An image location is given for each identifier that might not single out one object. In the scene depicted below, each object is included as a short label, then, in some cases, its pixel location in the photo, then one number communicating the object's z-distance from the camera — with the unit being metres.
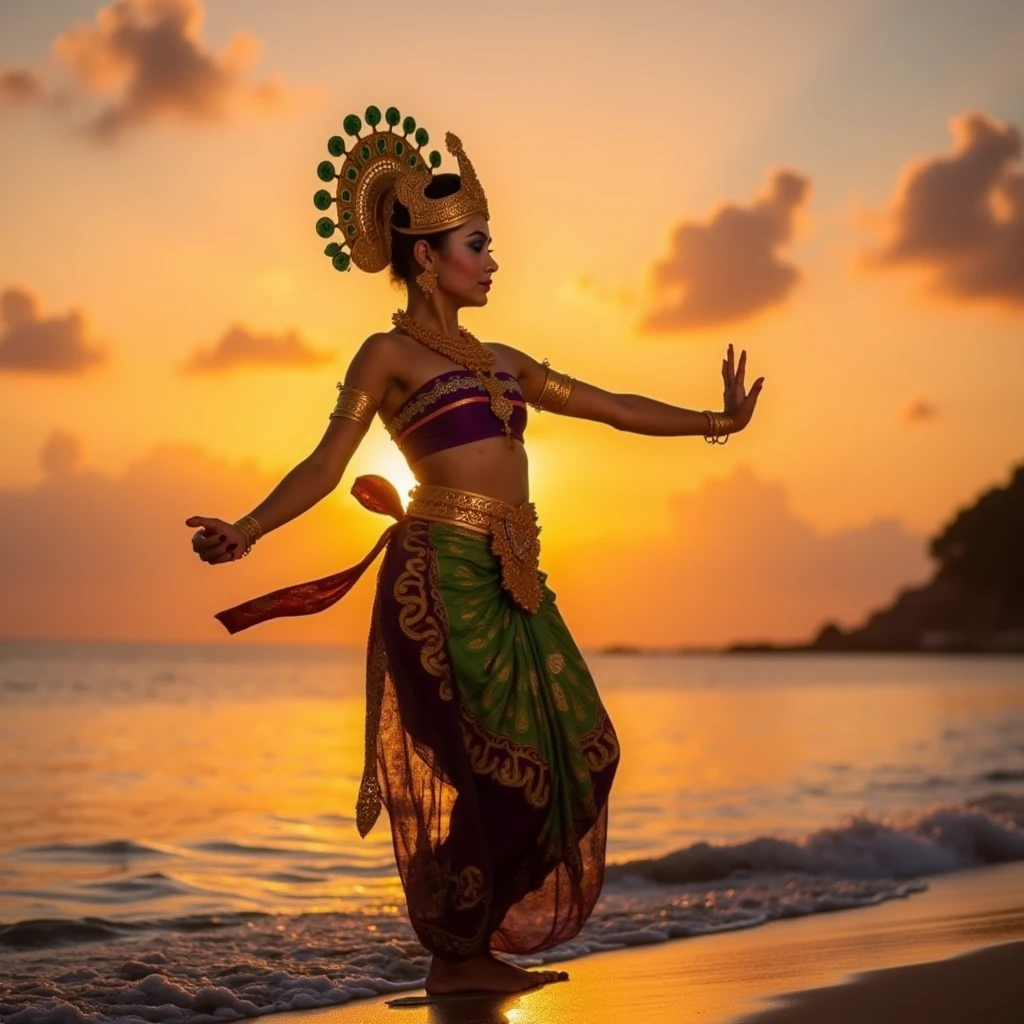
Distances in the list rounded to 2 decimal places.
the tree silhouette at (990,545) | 97.62
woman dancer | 4.46
